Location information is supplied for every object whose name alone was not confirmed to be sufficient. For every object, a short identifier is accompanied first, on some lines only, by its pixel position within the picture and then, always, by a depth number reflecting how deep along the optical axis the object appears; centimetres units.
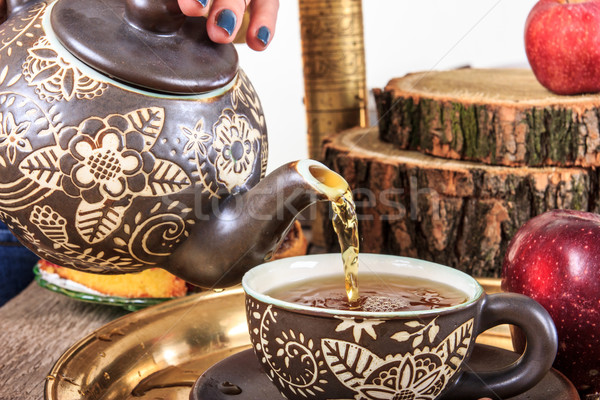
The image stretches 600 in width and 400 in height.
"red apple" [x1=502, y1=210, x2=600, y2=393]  68
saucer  61
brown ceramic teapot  64
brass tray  70
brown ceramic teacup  54
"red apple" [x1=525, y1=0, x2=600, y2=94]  114
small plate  96
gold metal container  140
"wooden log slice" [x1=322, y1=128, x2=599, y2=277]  112
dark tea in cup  60
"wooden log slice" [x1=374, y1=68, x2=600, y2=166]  113
